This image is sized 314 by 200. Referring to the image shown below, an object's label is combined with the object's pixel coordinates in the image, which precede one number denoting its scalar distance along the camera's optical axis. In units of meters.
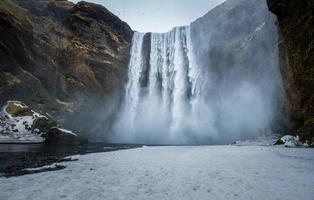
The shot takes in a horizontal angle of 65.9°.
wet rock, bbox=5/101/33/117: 33.09
